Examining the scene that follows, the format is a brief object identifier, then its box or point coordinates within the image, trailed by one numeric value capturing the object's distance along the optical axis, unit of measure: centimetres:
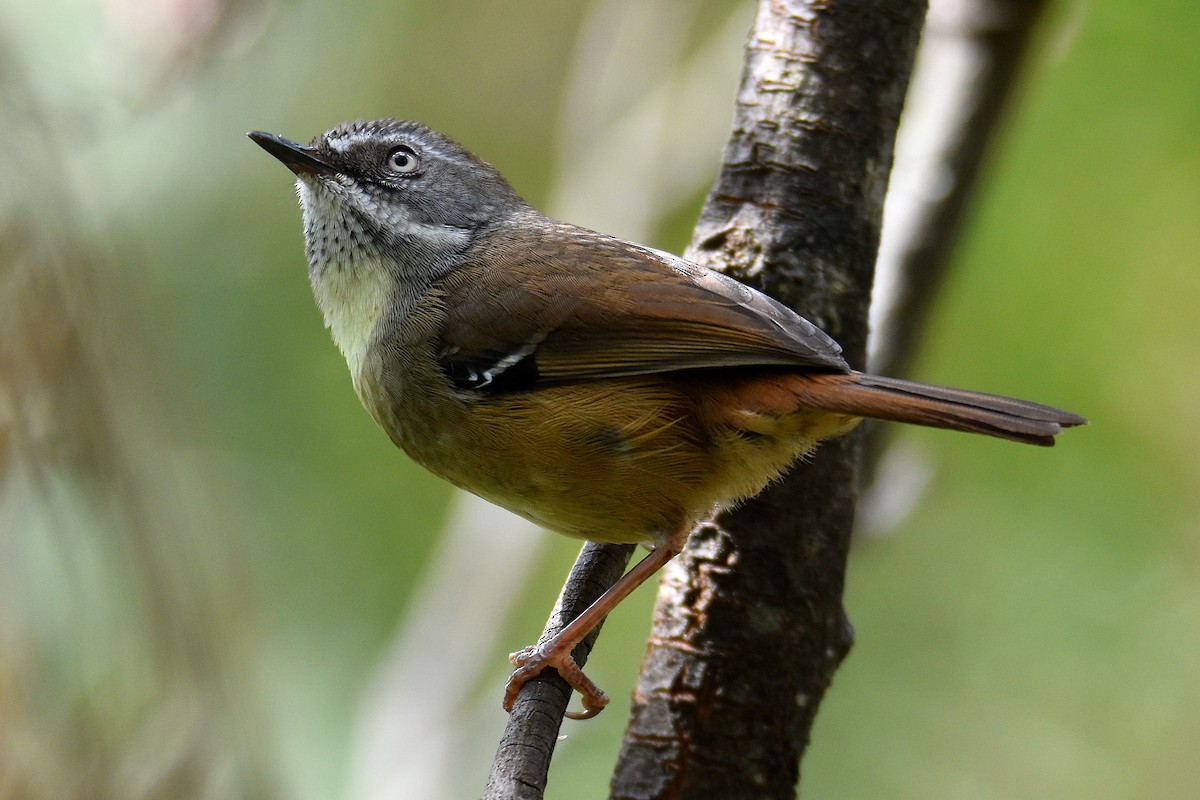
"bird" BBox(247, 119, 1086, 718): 593
